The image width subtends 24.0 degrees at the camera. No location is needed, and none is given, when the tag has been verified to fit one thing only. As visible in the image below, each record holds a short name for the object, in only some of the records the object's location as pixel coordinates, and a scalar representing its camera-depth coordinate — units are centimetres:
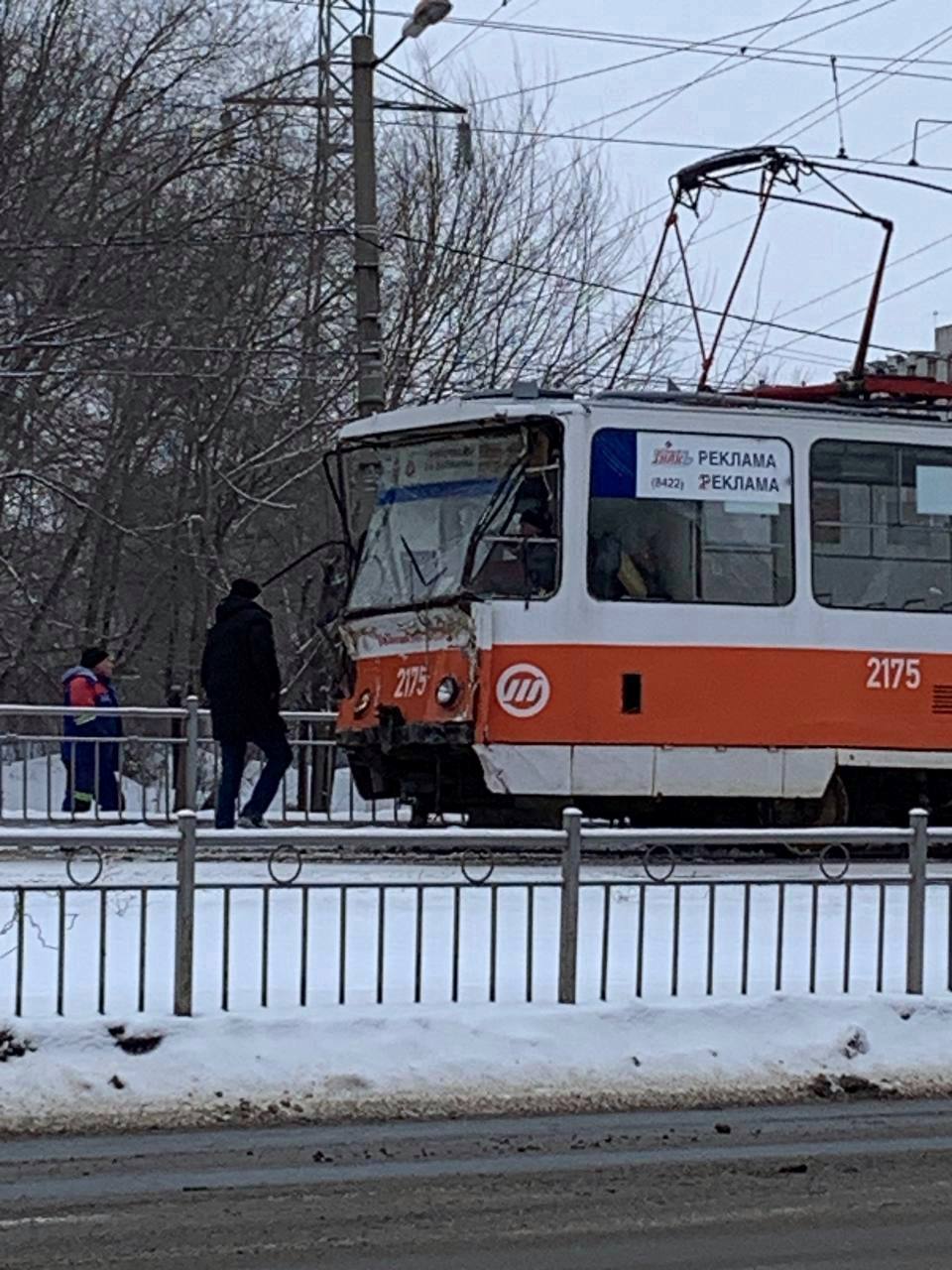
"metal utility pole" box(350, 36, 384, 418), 2053
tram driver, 1569
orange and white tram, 1570
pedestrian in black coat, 1664
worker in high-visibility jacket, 1753
